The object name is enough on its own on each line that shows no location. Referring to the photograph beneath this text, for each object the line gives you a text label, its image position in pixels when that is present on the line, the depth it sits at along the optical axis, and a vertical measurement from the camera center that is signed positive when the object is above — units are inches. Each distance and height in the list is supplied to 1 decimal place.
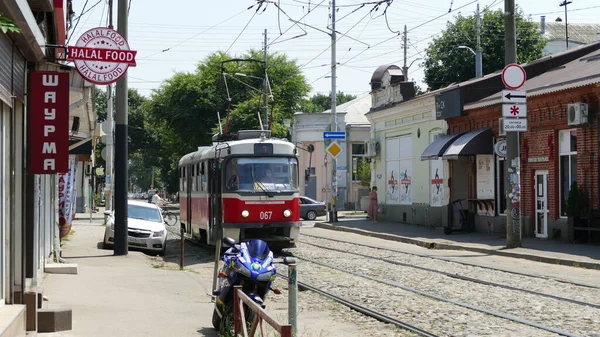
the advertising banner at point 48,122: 416.5 +35.9
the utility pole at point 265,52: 1891.6 +343.8
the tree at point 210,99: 2573.8 +293.8
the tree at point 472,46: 2332.7 +400.3
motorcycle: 394.6 -34.8
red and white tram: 844.6 +6.3
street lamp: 1963.6 +296.3
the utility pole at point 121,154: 813.9 +40.4
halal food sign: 499.8 +81.2
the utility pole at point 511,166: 956.6 +32.2
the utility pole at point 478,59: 1963.6 +305.7
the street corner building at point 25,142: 361.7 +25.4
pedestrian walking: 1578.5 -14.3
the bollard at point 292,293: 363.6 -39.9
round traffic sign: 940.0 +127.8
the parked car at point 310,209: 1926.7 -27.7
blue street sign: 1552.7 +108.4
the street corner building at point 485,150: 1011.9 +64.3
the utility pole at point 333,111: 1609.3 +159.8
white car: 964.0 -39.2
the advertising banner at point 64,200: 797.9 -2.5
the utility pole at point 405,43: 2403.5 +419.1
